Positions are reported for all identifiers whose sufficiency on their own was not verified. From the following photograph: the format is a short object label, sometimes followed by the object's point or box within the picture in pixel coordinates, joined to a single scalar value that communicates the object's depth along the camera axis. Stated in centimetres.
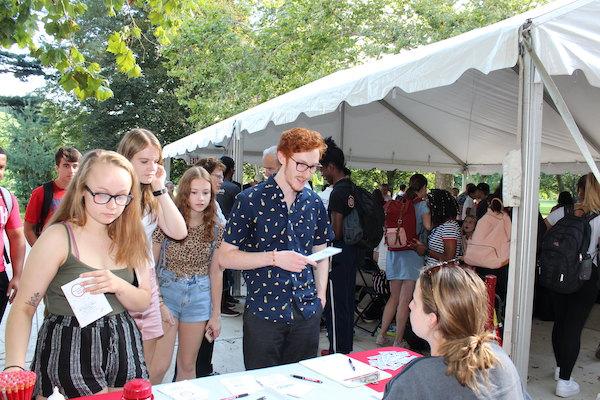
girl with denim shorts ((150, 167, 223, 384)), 307
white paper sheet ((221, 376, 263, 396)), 190
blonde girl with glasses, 176
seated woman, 137
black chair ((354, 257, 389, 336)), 591
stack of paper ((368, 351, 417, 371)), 228
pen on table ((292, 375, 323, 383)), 204
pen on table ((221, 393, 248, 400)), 183
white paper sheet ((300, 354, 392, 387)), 207
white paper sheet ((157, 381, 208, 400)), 183
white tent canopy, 261
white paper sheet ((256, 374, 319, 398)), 190
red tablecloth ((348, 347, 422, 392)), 203
